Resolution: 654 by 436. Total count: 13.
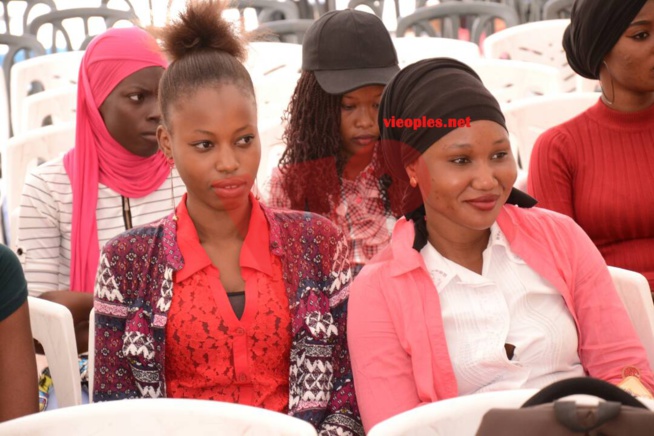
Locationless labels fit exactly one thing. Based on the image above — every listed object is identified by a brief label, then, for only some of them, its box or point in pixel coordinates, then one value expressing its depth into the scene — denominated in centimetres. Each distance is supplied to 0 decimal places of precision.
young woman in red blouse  355
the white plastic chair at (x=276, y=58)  811
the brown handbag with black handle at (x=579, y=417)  198
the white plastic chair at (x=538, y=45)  833
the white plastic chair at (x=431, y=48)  782
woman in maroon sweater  451
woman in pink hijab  482
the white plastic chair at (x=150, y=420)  261
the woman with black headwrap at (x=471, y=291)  337
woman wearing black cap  480
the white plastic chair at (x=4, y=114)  821
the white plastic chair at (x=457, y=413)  258
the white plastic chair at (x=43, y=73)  796
